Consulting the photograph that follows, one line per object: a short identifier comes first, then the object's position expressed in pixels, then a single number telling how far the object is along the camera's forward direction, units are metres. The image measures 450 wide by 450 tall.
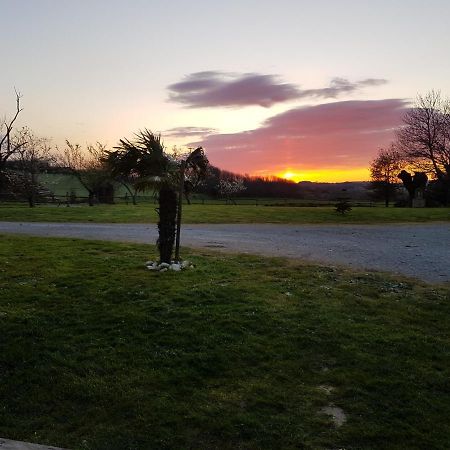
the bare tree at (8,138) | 41.84
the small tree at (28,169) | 47.25
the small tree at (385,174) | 65.94
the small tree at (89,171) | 51.94
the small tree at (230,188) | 78.70
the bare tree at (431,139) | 49.56
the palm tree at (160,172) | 10.09
